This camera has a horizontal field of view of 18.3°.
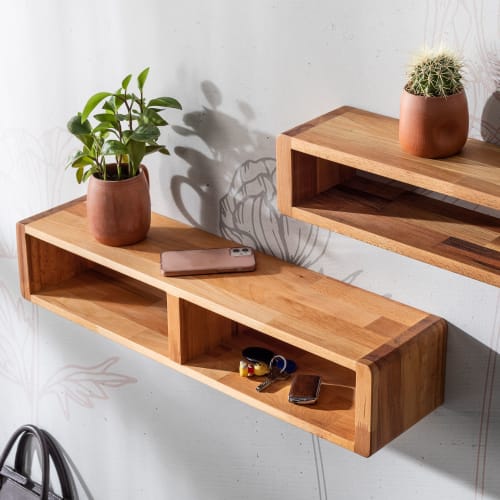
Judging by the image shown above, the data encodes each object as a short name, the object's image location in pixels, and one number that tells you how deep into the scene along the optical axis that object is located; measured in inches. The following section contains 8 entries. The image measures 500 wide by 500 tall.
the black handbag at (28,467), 178.8
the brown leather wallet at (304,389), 119.4
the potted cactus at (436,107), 98.9
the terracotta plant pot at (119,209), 130.2
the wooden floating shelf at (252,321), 111.6
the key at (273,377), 123.6
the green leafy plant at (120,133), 126.5
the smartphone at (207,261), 126.1
